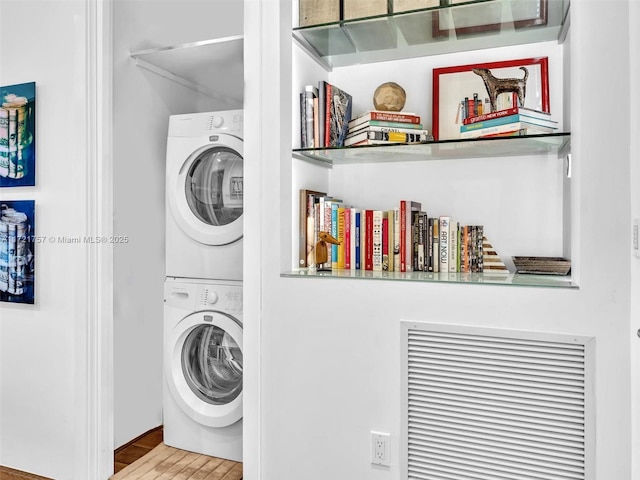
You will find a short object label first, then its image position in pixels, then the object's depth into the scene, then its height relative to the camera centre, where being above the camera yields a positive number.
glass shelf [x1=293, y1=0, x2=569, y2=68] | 1.72 +0.84
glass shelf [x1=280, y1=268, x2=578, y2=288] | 1.48 -0.13
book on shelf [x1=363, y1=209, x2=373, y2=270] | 1.95 +0.00
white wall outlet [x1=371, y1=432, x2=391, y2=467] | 1.62 -0.73
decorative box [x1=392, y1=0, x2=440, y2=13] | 1.71 +0.87
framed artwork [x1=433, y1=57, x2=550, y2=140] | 1.88 +0.63
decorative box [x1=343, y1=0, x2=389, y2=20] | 1.76 +0.88
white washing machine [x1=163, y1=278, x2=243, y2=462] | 2.27 -0.66
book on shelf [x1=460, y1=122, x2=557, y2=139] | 1.63 +0.39
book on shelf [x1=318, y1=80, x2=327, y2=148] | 1.90 +0.52
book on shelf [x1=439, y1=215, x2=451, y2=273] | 1.87 -0.03
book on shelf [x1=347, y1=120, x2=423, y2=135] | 1.86 +0.46
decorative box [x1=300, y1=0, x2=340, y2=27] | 1.81 +0.89
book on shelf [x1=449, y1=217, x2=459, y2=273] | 1.87 -0.04
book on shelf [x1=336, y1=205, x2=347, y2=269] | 1.98 +0.01
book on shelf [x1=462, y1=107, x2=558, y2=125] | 1.62 +0.44
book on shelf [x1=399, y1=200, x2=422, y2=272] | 1.89 +0.01
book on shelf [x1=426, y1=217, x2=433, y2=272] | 1.88 -0.05
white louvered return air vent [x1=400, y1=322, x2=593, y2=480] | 1.42 -0.53
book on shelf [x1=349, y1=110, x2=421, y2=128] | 1.86 +0.50
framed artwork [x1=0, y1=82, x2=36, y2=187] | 2.21 +0.50
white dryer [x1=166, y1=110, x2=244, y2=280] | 2.31 +0.21
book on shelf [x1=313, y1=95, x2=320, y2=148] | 1.89 +0.46
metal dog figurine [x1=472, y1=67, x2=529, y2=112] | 1.83 +0.61
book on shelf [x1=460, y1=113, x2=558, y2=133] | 1.62 +0.42
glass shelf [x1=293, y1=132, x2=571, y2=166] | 1.66 +0.36
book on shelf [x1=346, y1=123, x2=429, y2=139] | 1.86 +0.44
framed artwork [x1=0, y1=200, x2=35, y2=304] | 2.23 -0.05
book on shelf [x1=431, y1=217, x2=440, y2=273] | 1.88 -0.03
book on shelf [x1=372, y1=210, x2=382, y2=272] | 1.93 +0.00
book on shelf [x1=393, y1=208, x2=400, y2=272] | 1.91 -0.01
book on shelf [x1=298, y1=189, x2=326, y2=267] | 1.91 +0.04
